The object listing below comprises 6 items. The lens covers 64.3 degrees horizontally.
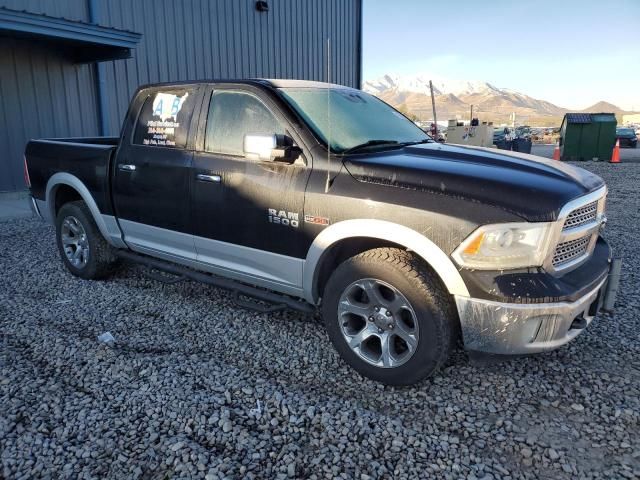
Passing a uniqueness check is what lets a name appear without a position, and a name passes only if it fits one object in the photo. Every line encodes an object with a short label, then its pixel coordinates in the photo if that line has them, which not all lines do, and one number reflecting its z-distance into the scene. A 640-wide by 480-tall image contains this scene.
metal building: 9.34
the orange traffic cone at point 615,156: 19.03
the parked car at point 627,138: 29.34
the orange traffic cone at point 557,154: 18.69
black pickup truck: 2.72
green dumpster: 19.53
